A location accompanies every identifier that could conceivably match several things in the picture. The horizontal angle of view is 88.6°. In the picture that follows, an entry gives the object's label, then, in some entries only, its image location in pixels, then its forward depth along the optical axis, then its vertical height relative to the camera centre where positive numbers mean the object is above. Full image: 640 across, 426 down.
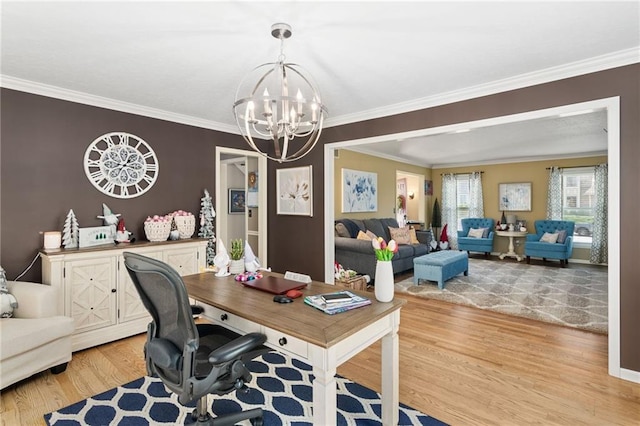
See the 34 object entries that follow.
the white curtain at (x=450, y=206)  8.95 +0.09
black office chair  1.48 -0.66
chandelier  1.83 +1.09
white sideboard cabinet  2.82 -0.71
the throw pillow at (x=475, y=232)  8.04 -0.58
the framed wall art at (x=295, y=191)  4.41 +0.27
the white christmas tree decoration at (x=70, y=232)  3.02 -0.19
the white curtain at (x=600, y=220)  6.72 -0.24
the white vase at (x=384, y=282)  1.89 -0.42
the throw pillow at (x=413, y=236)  6.72 -0.56
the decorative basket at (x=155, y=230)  3.49 -0.20
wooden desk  1.47 -0.58
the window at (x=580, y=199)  7.19 +0.21
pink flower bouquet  1.89 -0.23
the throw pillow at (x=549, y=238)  6.99 -0.63
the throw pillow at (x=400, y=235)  6.47 -0.51
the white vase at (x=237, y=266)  2.49 -0.42
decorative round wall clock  3.33 +0.50
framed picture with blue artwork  6.21 +0.37
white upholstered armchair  2.21 -0.88
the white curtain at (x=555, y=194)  7.44 +0.33
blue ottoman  5.04 -0.92
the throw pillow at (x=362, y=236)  5.58 -0.45
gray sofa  5.17 -0.68
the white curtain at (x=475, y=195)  8.49 +0.36
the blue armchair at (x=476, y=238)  7.81 -0.71
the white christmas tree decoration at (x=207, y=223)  4.11 -0.15
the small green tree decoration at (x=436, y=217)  9.09 -0.22
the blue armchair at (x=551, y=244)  6.76 -0.74
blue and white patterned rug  2.04 -1.30
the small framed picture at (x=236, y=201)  6.05 +0.18
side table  7.51 -0.66
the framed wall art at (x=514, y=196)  7.86 +0.30
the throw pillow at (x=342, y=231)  5.77 -0.37
